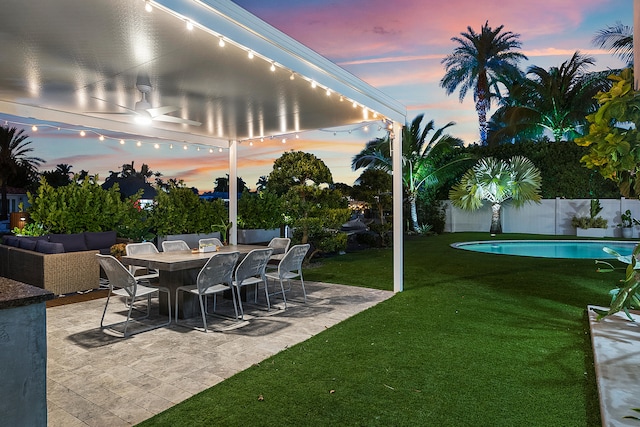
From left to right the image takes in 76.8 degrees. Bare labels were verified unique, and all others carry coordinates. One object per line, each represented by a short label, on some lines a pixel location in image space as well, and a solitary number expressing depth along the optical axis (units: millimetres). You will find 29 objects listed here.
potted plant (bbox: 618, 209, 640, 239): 15477
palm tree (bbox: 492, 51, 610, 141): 18875
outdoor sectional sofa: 6254
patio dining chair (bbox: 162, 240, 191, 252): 6145
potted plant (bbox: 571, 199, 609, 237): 16000
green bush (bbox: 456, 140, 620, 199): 16877
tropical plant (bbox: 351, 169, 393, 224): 13211
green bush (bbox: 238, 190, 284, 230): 13469
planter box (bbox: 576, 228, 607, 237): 15995
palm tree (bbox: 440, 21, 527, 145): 21812
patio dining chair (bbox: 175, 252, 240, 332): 4492
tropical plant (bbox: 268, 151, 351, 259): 9625
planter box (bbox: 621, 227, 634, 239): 15469
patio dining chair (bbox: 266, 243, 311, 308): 5406
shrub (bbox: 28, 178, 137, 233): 8148
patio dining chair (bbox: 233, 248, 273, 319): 4973
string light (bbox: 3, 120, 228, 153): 6914
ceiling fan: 5461
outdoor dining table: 4730
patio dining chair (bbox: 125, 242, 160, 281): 5680
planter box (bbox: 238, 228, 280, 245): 13078
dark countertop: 1651
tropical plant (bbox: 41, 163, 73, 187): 30281
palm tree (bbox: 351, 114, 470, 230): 17719
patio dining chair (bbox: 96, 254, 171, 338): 4383
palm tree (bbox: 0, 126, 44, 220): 24531
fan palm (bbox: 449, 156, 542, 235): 17109
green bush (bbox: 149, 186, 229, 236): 10422
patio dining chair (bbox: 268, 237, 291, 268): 6538
